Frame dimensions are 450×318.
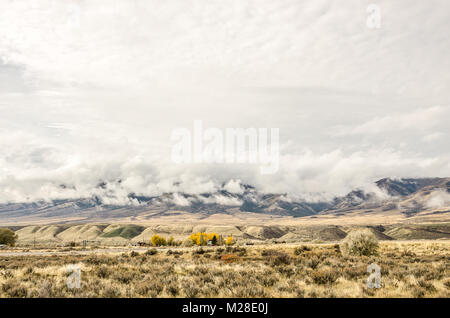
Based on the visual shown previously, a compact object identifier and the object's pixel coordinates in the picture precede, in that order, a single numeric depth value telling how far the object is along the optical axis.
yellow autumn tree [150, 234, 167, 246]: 89.68
